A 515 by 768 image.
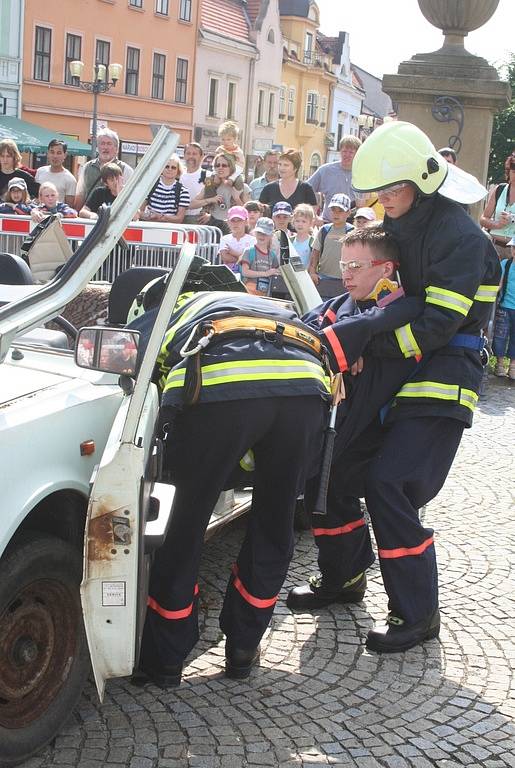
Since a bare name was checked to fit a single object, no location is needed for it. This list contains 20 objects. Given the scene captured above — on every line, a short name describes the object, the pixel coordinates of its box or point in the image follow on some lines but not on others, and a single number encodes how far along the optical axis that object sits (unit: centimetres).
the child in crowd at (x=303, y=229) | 1024
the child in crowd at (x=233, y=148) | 1136
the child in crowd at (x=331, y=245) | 995
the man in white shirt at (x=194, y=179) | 1116
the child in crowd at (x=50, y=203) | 979
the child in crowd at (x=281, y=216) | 1036
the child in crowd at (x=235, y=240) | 988
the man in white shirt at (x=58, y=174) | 1205
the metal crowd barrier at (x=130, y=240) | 822
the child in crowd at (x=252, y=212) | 1053
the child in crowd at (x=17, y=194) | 1086
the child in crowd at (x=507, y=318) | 1099
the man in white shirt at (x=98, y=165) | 1100
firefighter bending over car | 380
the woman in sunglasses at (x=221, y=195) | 1126
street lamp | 3281
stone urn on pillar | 1171
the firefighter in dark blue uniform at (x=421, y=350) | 446
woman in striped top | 1092
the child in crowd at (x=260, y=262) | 969
